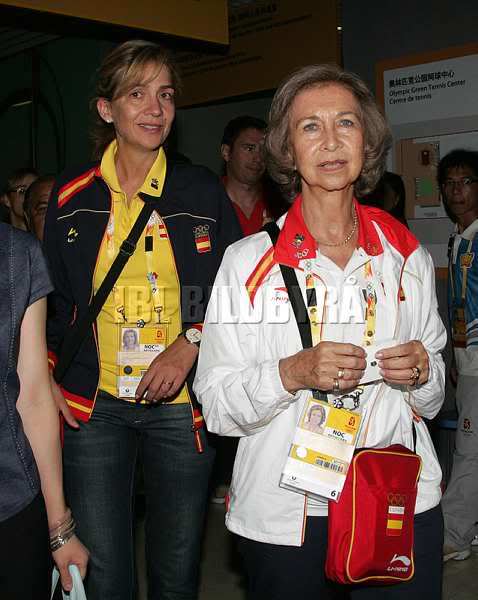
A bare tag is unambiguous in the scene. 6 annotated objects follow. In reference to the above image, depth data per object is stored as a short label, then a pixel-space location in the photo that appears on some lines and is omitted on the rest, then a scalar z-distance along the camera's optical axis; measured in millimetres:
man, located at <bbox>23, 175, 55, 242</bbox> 3533
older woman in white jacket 2014
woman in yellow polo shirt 2605
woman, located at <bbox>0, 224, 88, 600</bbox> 1632
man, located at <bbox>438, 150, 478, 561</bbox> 4418
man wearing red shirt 4973
